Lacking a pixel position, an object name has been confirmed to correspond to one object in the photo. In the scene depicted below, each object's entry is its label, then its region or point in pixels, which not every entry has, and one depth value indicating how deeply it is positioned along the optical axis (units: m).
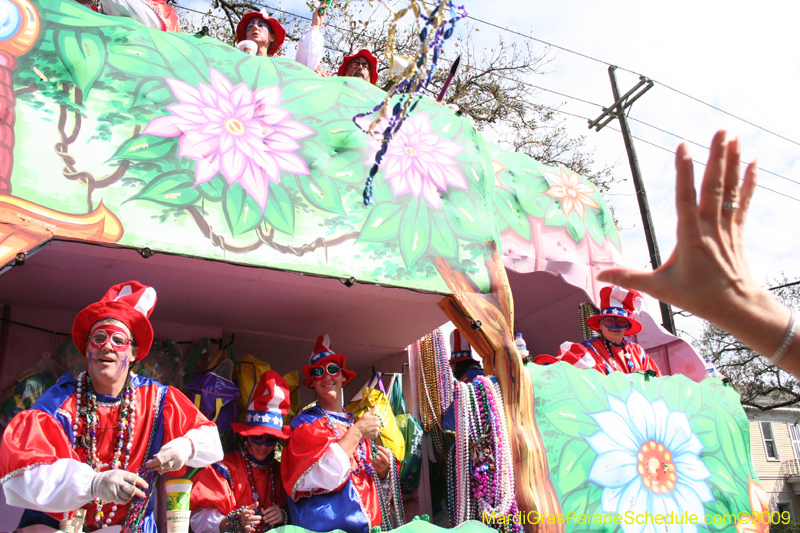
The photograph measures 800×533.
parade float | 3.08
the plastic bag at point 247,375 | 4.18
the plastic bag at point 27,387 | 3.61
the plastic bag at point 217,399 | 4.01
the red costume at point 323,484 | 3.30
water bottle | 4.32
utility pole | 8.97
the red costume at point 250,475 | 3.31
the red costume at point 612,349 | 4.42
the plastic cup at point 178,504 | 2.75
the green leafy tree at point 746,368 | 15.84
